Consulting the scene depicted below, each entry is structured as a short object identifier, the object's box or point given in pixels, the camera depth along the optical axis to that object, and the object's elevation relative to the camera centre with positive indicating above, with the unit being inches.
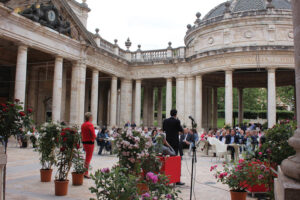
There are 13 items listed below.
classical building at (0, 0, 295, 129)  621.9 +186.5
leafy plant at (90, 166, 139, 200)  122.1 -32.0
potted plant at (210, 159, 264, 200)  197.2 -43.2
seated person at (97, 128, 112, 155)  555.8 -46.0
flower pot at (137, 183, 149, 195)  187.3 -48.1
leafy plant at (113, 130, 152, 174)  204.5 -23.7
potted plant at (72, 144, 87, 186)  251.1 -51.9
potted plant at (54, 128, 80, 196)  226.2 -24.0
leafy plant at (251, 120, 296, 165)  176.9 -15.6
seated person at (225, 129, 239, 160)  496.4 -35.9
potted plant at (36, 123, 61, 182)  245.4 -19.6
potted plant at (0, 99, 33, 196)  178.9 -1.7
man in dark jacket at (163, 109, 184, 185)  281.0 -10.0
